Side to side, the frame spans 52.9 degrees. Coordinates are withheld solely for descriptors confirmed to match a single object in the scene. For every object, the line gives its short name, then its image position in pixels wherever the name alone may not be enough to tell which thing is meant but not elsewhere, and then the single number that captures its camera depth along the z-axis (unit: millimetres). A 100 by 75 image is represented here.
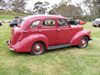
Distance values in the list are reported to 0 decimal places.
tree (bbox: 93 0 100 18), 25814
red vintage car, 3813
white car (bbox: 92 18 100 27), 12161
